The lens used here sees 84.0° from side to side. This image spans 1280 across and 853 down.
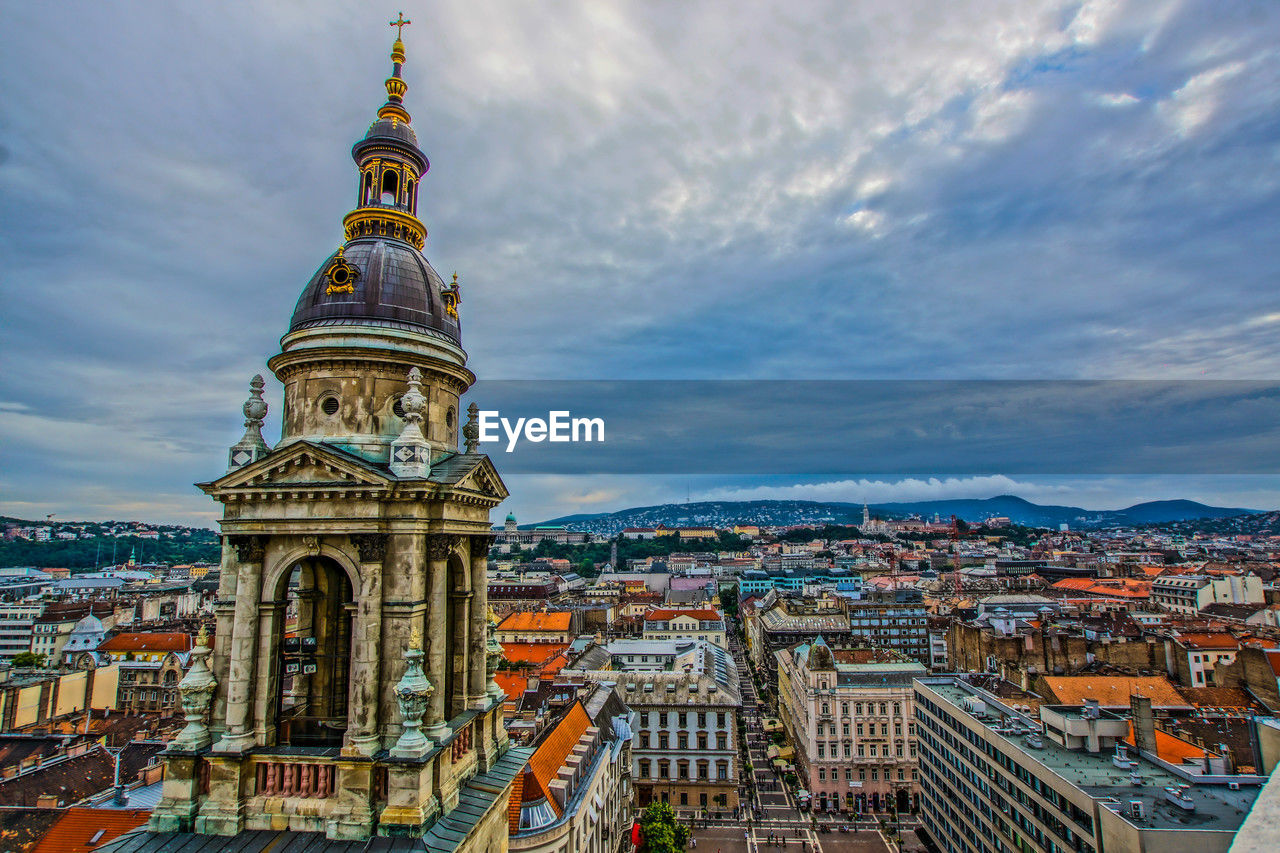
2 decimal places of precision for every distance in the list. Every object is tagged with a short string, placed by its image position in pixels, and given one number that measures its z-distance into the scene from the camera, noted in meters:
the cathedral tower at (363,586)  15.03
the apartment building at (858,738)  68.25
